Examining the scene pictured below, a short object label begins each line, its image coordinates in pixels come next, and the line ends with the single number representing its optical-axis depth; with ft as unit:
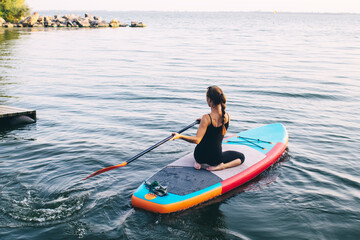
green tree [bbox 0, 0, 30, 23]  185.16
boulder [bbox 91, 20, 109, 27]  239.09
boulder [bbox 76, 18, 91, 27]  226.58
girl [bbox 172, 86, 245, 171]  20.13
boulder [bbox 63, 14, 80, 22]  235.48
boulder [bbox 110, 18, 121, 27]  249.75
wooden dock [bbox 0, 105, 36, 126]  33.65
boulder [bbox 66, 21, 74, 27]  225.76
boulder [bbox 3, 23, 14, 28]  179.00
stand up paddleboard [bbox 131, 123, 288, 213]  19.07
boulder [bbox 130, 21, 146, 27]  257.20
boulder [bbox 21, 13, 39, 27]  193.41
